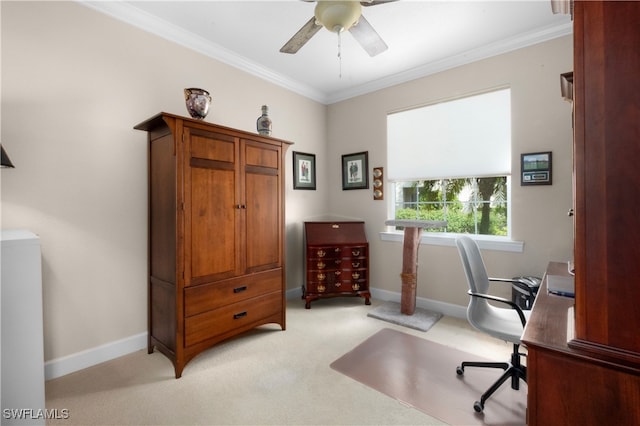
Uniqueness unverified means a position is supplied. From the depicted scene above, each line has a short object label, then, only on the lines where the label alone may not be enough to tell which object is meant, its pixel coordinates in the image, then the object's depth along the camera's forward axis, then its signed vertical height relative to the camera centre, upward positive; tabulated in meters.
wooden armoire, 2.19 -0.17
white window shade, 3.01 +0.83
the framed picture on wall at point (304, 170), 3.95 +0.59
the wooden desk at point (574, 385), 0.74 -0.49
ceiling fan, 1.67 +1.25
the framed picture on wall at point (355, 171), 3.98 +0.59
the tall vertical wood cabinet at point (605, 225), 0.72 -0.04
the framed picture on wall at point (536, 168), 2.70 +0.40
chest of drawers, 3.54 -0.62
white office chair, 1.76 -0.74
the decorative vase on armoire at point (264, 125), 2.90 +0.89
